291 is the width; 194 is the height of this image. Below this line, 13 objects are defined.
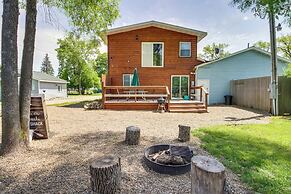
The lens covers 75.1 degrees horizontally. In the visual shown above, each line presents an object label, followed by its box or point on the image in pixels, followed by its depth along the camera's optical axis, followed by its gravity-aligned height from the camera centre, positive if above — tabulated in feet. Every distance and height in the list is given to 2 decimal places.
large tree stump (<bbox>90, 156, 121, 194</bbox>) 8.42 -3.65
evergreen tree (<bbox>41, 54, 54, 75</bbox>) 238.48 +38.02
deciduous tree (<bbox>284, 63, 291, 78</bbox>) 31.41 +3.99
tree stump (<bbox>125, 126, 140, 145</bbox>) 15.33 -3.27
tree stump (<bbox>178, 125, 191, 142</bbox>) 16.71 -3.34
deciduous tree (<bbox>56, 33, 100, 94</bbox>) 121.19 +21.00
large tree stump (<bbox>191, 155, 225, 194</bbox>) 7.16 -3.17
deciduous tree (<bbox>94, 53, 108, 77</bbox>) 174.60 +30.32
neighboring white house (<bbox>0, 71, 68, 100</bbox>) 85.87 +5.18
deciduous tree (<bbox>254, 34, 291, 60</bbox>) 92.17 +25.21
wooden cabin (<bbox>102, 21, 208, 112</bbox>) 49.80 +10.00
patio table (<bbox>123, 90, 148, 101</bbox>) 47.06 +0.93
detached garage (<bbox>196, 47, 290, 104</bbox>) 50.42 +7.11
